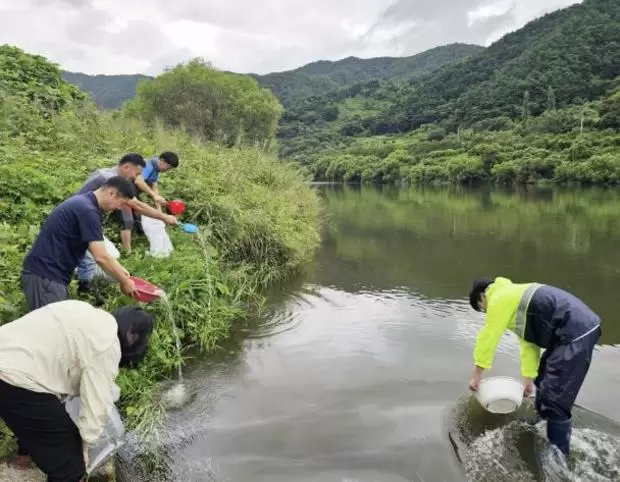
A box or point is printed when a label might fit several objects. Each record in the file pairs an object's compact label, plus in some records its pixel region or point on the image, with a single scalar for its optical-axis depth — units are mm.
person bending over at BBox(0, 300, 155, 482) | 2471
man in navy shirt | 4031
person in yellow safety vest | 3785
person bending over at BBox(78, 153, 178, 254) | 5637
